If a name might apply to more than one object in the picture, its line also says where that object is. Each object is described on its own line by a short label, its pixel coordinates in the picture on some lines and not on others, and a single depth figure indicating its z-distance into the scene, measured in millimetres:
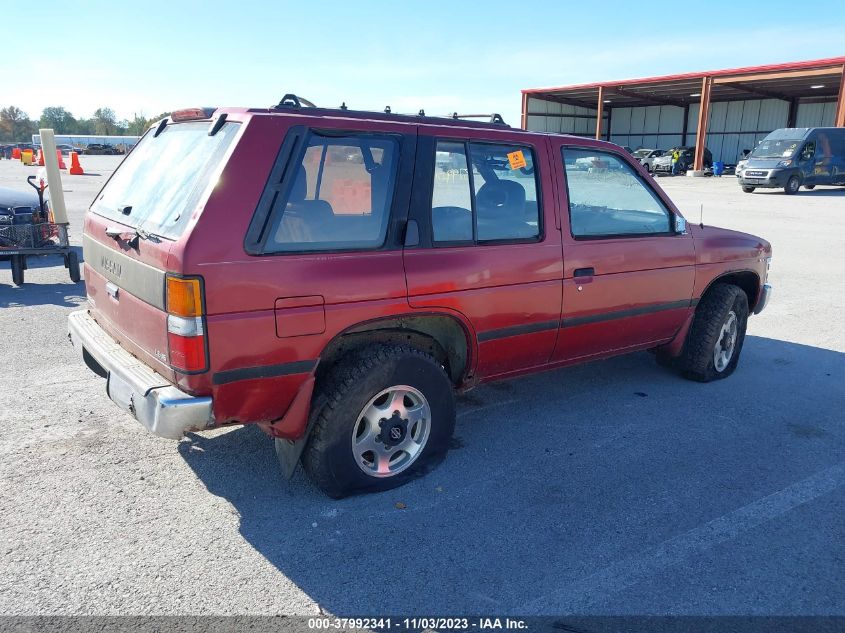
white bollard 8438
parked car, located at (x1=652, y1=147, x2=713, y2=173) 36559
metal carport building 33719
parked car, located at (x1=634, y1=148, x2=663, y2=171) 36819
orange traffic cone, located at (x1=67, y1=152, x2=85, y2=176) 30328
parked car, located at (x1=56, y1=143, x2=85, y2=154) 64738
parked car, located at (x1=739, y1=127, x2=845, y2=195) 23500
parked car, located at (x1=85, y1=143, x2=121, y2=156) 62969
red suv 2904
